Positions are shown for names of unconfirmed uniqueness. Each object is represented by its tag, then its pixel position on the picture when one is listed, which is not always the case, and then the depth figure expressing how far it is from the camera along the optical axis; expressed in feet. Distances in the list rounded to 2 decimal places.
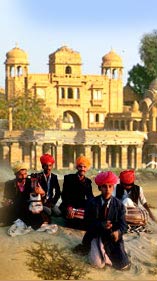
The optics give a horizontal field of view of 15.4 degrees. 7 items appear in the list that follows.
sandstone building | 149.59
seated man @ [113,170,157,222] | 35.50
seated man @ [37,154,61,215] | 36.17
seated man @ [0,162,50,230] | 35.06
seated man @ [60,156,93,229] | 35.83
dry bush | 30.25
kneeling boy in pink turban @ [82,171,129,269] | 30.68
